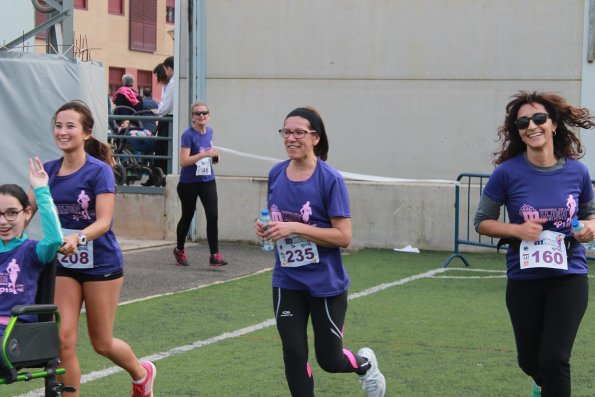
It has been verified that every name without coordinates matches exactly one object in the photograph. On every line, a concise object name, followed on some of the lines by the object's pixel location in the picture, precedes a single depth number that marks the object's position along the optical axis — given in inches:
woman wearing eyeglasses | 369.2
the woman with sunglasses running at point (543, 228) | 353.5
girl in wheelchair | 339.2
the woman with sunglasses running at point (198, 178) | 809.3
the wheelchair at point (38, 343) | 325.4
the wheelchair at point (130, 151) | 1059.3
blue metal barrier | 895.1
